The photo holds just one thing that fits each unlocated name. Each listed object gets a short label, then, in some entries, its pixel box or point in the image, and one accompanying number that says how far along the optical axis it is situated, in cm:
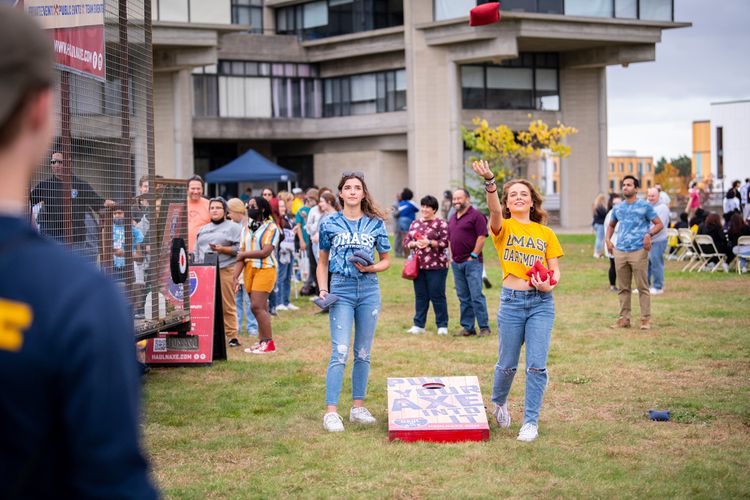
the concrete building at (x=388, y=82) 4331
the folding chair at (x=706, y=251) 2269
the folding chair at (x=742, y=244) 2219
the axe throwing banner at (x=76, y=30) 758
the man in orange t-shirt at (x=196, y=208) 1379
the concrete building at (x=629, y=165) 15825
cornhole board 773
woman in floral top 1406
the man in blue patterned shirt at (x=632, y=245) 1402
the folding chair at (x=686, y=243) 2369
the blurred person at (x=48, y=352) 173
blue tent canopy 3759
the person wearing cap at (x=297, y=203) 2320
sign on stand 1166
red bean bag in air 1358
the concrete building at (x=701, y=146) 11506
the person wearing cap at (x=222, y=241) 1294
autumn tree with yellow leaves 3938
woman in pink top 3228
